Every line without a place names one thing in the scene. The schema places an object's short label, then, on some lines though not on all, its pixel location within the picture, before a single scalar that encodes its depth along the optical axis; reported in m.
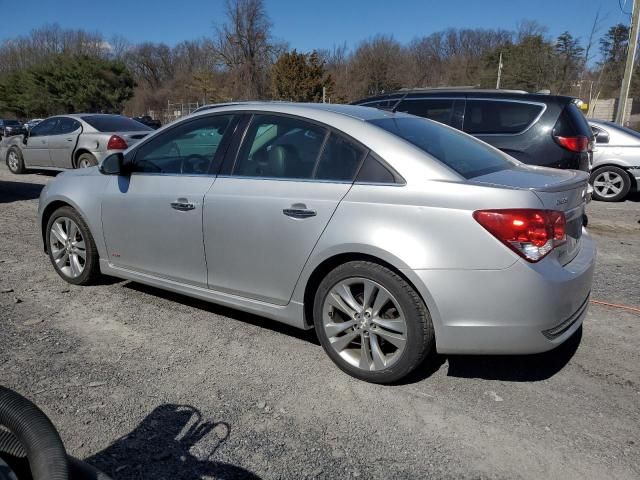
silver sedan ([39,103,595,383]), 2.79
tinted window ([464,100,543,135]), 6.77
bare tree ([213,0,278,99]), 58.47
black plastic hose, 1.57
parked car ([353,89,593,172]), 6.62
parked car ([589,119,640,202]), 9.49
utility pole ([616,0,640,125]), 17.40
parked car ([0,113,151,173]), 10.91
